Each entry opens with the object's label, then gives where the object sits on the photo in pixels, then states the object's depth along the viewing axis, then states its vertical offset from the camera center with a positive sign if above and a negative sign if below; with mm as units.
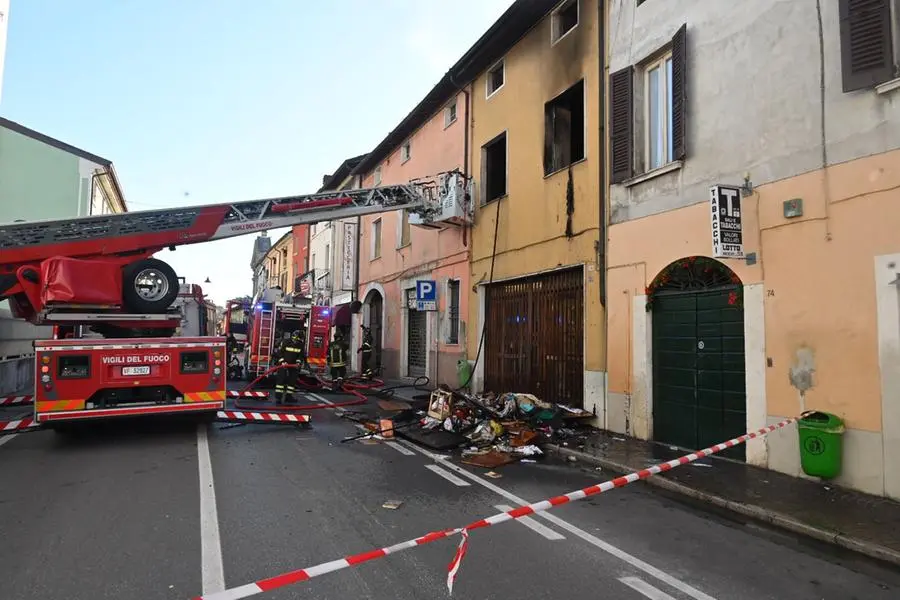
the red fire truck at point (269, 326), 16891 +121
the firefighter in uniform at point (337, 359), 16438 -822
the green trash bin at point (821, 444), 6031 -1181
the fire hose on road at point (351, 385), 14955 -1568
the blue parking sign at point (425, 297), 15266 +919
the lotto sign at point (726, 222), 7098 +1404
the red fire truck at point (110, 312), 7969 +252
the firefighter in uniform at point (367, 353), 17875 -778
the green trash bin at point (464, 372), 14102 -1013
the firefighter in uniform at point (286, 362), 12203 -685
